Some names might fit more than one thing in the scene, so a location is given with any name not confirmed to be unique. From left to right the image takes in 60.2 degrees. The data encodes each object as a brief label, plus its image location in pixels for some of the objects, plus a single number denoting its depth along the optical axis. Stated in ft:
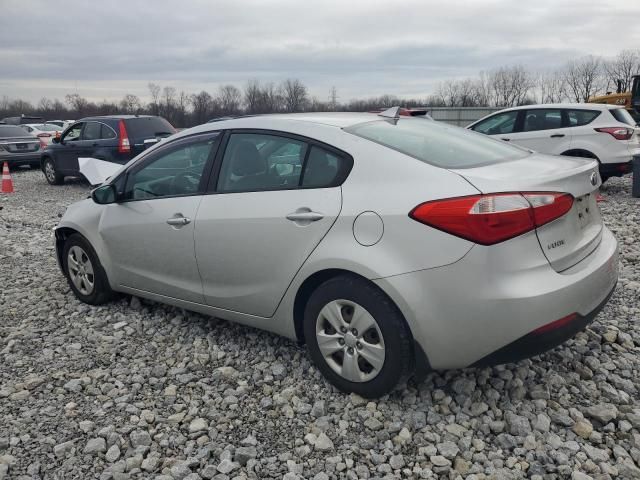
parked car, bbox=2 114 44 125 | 99.12
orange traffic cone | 42.83
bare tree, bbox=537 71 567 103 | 209.48
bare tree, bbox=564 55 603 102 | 205.16
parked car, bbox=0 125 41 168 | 53.78
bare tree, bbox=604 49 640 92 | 202.80
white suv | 31.01
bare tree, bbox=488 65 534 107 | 214.90
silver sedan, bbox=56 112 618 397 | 8.52
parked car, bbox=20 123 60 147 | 66.24
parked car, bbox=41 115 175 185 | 38.91
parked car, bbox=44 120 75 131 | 97.82
